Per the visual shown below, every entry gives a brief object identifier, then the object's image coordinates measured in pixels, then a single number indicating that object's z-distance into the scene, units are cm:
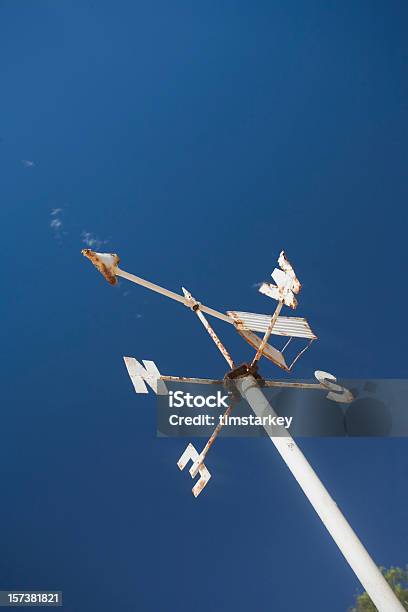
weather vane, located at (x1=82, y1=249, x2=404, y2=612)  594
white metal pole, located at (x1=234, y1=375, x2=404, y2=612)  582
